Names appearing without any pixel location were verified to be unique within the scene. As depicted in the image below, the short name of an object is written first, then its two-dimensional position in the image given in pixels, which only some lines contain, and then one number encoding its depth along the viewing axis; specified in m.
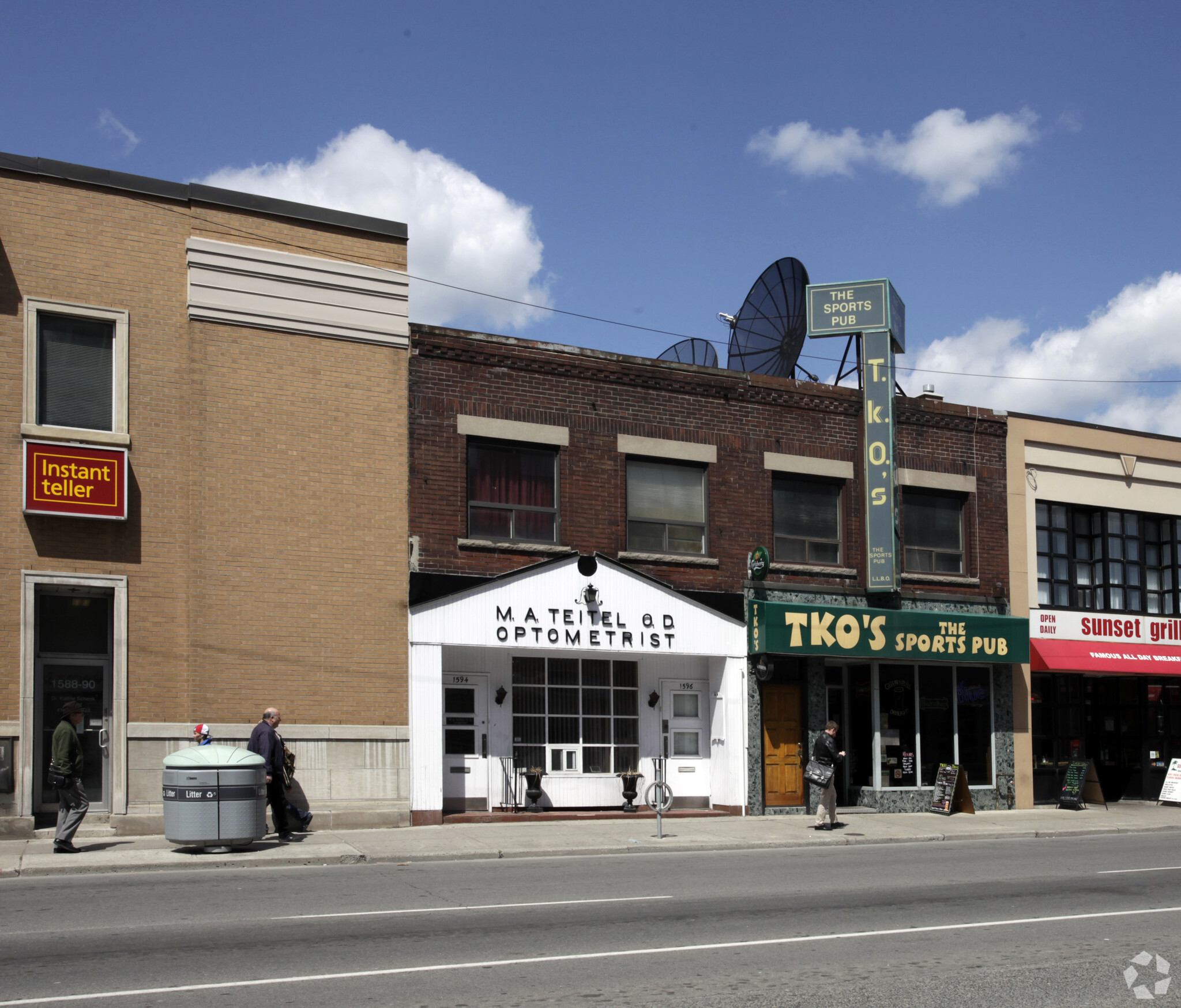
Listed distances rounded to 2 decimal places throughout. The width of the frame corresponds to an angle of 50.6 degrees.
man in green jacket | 15.09
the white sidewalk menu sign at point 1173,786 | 26.12
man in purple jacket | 16.77
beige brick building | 17.31
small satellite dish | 26.39
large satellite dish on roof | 24.72
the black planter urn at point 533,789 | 20.34
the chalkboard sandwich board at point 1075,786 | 24.64
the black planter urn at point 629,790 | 21.31
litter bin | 15.13
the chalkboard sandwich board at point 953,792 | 23.17
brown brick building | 20.20
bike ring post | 18.16
